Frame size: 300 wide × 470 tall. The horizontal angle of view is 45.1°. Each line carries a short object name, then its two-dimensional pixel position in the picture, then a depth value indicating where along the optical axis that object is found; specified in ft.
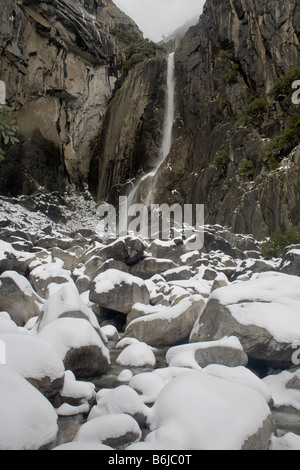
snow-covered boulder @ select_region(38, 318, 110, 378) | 22.03
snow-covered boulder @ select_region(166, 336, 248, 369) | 22.17
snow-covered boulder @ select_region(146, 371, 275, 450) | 12.66
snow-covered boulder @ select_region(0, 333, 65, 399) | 16.83
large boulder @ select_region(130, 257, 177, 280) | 57.36
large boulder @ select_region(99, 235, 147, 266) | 57.77
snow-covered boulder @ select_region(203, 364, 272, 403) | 18.50
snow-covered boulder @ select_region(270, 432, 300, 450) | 14.43
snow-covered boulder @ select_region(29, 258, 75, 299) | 50.33
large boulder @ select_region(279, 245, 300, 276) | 51.16
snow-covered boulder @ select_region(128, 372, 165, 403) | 18.60
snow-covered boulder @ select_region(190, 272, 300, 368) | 22.77
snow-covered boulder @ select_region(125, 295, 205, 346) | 31.81
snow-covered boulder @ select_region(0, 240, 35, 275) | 57.47
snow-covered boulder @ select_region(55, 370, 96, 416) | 17.16
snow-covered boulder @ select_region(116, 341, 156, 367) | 26.21
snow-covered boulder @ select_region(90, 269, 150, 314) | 41.22
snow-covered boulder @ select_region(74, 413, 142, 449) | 13.44
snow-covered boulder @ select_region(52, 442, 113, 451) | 11.82
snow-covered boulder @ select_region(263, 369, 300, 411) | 19.27
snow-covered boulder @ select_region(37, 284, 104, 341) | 27.66
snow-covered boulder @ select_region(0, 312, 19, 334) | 22.86
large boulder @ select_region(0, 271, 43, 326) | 36.22
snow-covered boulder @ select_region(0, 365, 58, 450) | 11.88
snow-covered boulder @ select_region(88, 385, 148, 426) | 15.40
